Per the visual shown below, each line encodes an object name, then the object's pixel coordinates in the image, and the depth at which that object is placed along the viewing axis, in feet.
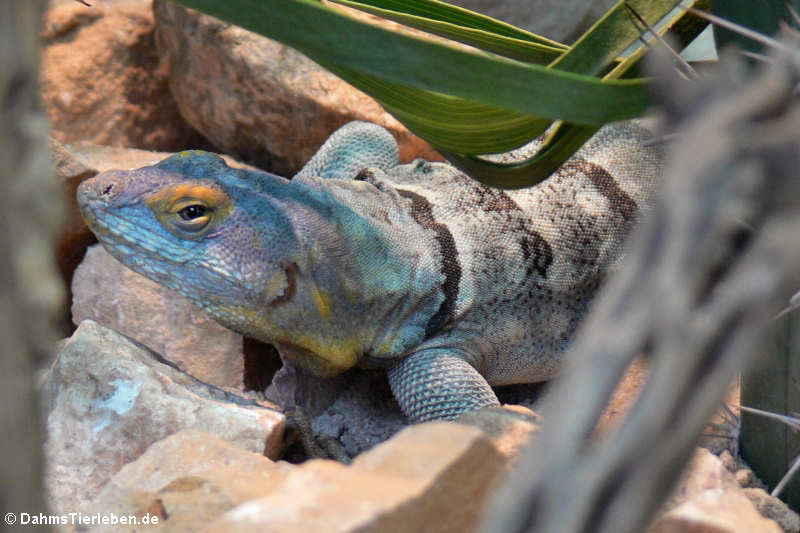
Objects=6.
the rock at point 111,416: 14.32
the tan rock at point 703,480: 10.53
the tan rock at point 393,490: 7.74
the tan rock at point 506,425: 11.34
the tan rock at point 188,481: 10.91
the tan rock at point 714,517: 8.84
